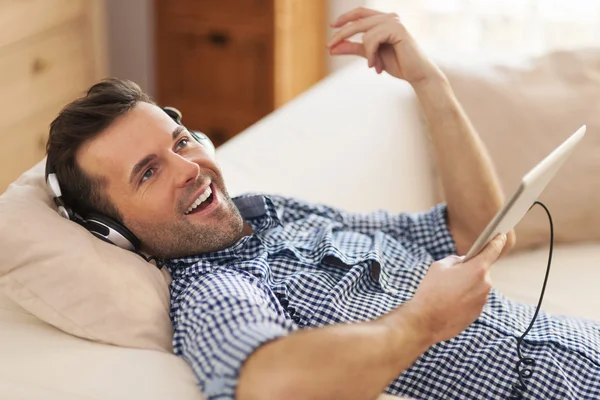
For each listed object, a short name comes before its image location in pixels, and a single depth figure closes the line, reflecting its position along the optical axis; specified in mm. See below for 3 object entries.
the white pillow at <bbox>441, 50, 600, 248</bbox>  2157
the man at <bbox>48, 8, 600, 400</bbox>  1530
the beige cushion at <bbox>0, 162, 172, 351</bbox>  1654
